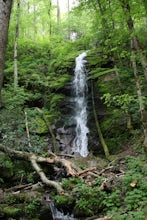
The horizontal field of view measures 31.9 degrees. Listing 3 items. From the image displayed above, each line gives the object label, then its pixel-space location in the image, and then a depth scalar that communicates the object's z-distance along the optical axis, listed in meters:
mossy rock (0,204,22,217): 6.77
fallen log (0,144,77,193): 8.76
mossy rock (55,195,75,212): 7.15
